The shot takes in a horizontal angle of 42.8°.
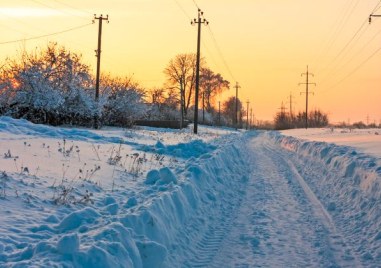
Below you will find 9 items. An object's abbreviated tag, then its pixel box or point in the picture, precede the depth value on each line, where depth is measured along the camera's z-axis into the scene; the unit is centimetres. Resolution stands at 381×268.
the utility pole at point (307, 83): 8024
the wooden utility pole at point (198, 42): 4097
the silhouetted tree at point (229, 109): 14575
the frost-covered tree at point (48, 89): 3066
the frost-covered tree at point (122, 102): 4294
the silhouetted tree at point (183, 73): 9462
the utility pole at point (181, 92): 9148
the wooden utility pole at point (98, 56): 3594
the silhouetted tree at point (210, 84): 11031
